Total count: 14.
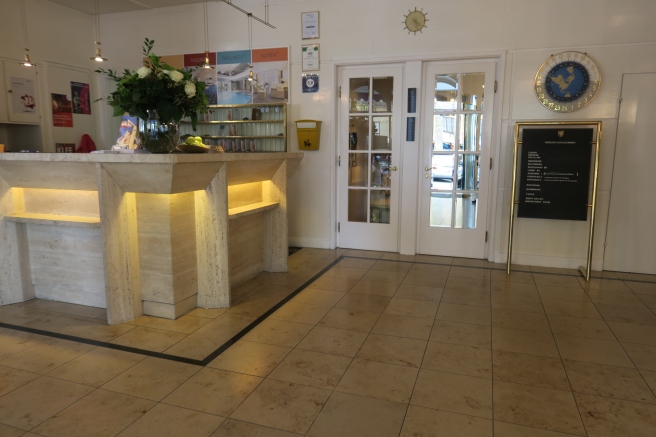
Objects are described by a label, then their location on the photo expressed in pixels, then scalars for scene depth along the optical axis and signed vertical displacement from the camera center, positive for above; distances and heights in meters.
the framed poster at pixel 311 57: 5.52 +1.11
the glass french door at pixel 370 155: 5.45 -0.07
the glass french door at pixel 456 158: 5.12 -0.09
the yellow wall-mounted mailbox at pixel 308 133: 5.50 +0.20
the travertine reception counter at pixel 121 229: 3.14 -0.61
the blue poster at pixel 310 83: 5.57 +0.81
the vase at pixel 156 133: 3.29 +0.11
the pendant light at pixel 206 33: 5.88 +1.49
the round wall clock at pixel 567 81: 4.64 +0.71
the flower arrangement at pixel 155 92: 3.22 +0.40
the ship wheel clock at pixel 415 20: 5.08 +1.44
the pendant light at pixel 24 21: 5.41 +1.51
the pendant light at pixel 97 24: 6.30 +1.73
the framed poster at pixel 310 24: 5.46 +1.50
